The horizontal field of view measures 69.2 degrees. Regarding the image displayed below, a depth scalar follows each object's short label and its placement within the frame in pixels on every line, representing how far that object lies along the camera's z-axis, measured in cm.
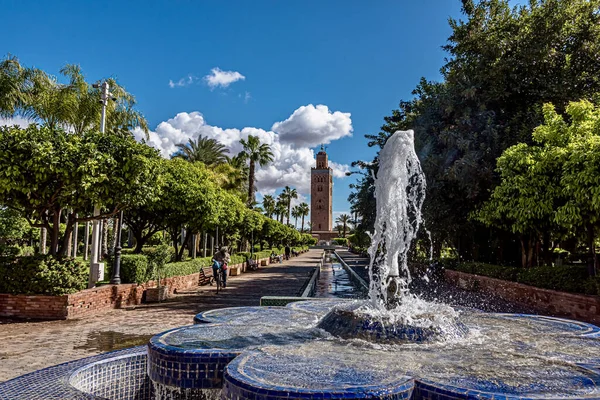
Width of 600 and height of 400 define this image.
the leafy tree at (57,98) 1892
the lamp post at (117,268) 1154
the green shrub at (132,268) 1227
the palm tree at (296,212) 11304
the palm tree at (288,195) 9312
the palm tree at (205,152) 3556
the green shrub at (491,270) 1398
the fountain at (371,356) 307
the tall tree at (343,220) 13871
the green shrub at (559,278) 1040
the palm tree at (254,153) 3959
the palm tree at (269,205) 8069
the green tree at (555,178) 891
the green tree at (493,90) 1437
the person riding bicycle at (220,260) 1538
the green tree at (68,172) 866
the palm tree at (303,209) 11657
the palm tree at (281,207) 8525
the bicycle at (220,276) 1518
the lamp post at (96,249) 1129
